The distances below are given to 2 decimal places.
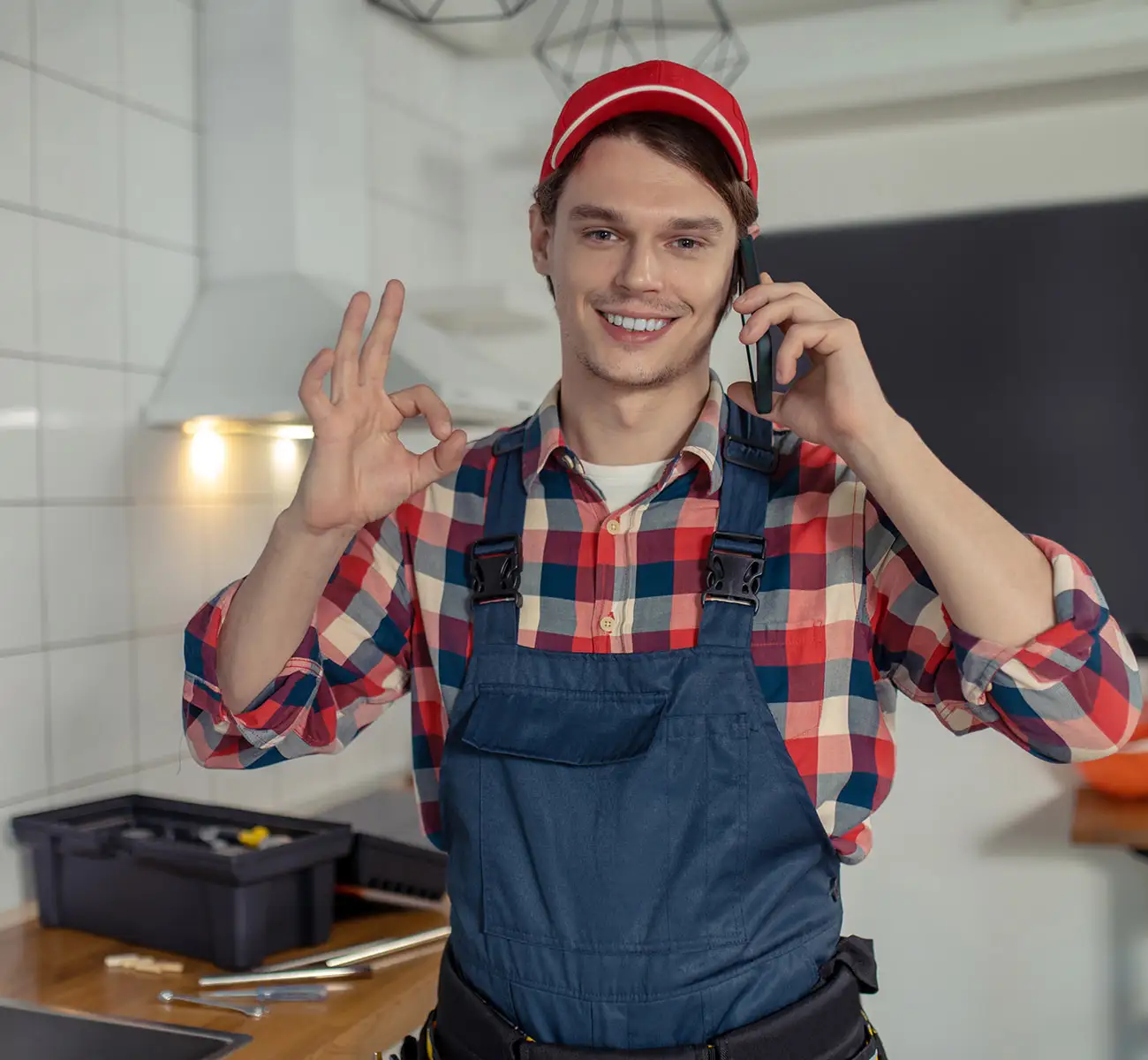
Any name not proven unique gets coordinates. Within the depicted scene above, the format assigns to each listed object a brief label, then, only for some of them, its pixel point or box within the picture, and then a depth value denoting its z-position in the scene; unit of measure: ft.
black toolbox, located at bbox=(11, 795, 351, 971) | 5.12
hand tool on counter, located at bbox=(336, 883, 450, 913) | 5.71
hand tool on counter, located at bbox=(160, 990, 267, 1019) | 4.79
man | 3.26
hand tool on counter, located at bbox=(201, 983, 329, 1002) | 4.91
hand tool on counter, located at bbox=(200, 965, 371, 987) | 4.99
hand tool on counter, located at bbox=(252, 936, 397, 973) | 5.13
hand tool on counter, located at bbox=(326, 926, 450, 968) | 5.18
